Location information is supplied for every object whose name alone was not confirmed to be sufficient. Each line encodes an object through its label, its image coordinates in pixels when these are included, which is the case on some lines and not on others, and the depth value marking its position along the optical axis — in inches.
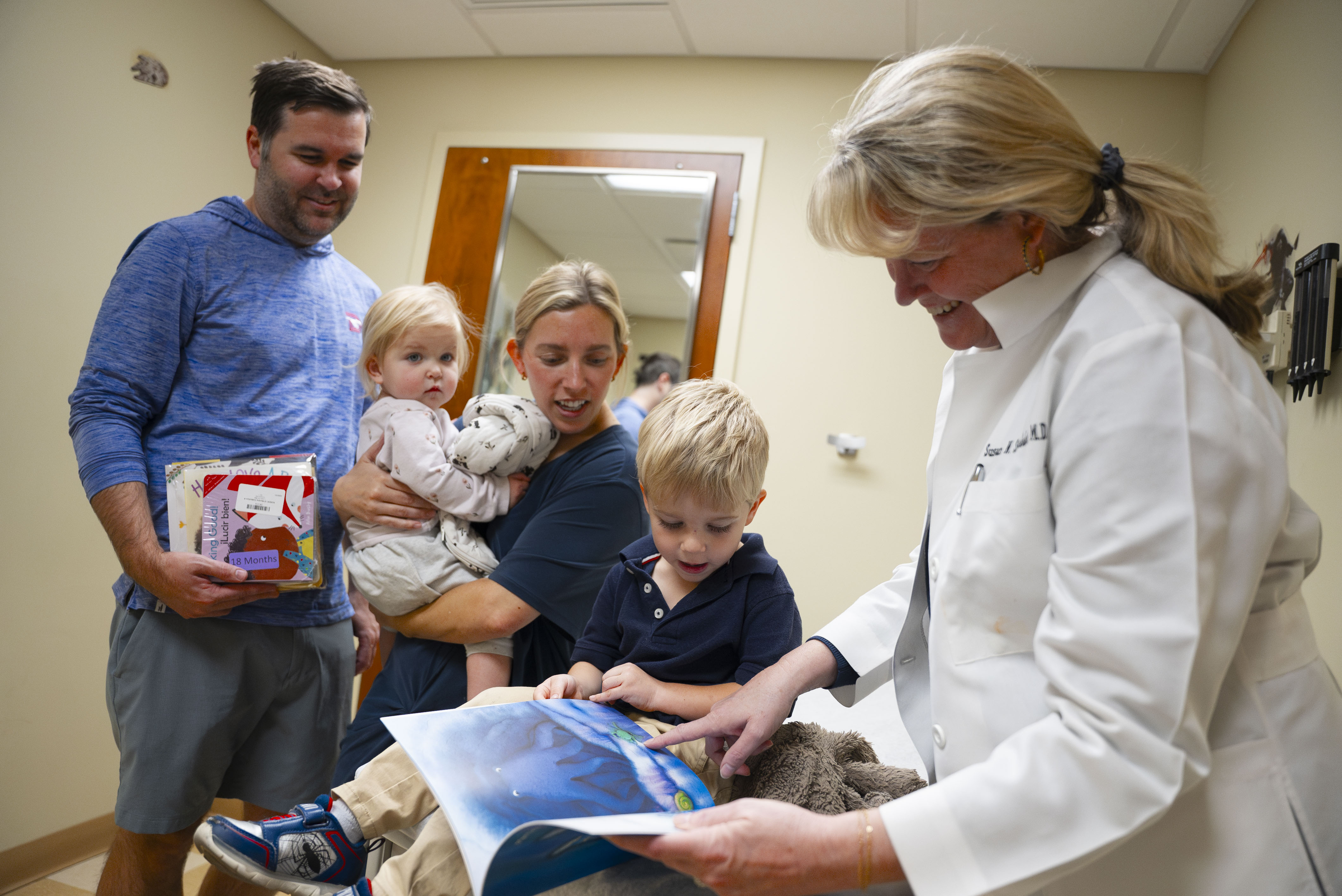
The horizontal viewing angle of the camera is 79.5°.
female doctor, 25.9
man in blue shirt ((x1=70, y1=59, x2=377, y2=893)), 62.8
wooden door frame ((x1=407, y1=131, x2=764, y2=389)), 121.6
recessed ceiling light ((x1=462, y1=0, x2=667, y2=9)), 113.2
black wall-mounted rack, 69.7
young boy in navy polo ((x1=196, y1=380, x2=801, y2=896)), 42.7
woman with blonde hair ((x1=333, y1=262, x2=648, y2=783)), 55.8
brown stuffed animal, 37.7
